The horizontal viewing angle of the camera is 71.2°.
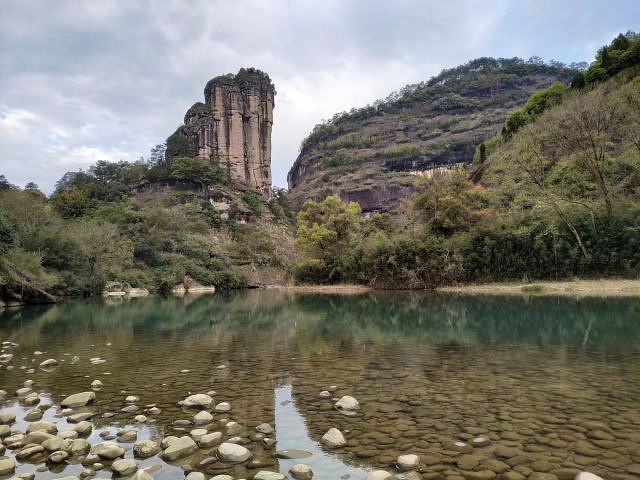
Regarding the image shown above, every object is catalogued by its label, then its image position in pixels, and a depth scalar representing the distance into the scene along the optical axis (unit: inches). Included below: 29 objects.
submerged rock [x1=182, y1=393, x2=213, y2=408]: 240.8
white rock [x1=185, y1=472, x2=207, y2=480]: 153.7
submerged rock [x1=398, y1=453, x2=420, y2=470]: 160.9
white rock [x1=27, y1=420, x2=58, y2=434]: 200.3
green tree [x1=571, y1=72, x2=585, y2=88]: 1816.9
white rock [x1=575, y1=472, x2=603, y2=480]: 142.6
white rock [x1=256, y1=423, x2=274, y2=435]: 206.2
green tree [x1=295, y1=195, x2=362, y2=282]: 1657.2
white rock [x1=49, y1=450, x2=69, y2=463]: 174.1
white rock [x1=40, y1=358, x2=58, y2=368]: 356.5
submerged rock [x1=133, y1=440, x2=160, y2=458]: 179.6
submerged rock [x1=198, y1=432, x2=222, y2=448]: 189.3
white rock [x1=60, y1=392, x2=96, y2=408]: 246.2
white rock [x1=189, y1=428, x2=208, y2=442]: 194.5
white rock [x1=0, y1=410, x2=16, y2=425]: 222.1
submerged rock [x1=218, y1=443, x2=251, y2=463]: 173.6
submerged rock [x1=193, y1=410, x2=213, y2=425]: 215.3
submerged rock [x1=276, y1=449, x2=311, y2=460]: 178.9
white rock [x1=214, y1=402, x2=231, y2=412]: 232.5
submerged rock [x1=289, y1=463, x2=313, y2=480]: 160.6
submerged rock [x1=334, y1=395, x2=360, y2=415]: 228.8
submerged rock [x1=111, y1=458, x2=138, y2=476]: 163.7
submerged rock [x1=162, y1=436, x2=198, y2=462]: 177.0
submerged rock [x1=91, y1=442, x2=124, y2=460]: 176.4
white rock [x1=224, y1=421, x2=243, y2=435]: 203.2
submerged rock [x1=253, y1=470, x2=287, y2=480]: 155.4
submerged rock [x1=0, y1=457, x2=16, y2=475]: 162.6
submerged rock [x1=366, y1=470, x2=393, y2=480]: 149.9
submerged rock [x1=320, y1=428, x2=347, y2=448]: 187.0
